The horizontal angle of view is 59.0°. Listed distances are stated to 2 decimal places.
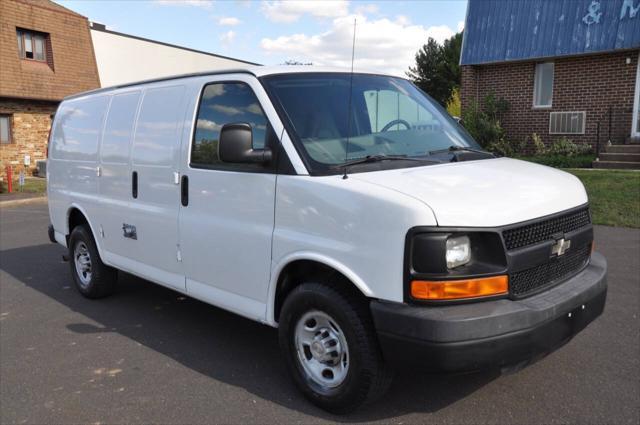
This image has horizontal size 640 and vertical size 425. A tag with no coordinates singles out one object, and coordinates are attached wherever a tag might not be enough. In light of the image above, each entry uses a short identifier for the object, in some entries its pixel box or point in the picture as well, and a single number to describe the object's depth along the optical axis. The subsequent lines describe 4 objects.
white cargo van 2.93
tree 44.69
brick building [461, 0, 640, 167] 15.08
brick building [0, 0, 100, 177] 22.55
